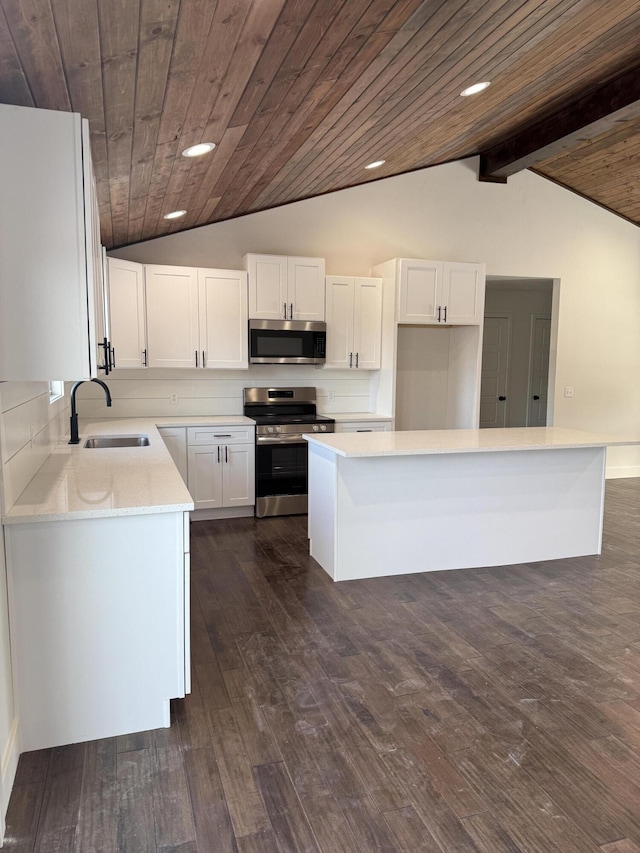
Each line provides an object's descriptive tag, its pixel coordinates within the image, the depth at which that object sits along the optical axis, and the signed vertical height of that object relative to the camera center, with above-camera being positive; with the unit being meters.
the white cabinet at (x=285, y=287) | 5.07 +0.64
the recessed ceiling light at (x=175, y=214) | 4.24 +1.07
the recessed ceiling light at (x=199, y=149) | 2.74 +1.00
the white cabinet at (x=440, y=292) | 5.38 +0.65
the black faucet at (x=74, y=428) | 3.71 -0.46
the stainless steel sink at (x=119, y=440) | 3.95 -0.58
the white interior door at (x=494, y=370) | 8.23 -0.13
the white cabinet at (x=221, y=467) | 4.82 -0.92
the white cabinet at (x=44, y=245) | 1.85 +0.37
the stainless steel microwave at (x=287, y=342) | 5.11 +0.16
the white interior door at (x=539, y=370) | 8.47 -0.12
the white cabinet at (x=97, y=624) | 2.01 -0.96
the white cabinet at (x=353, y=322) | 5.41 +0.35
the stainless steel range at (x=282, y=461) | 4.99 -0.89
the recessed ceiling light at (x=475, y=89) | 3.52 +1.68
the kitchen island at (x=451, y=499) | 3.56 -0.90
